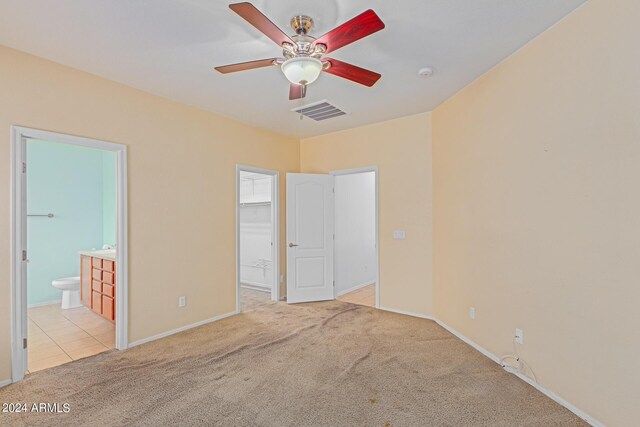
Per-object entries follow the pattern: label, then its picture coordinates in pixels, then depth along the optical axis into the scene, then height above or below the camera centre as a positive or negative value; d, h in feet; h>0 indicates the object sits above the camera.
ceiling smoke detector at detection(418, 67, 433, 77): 9.25 +4.38
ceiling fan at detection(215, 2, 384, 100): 5.24 +3.32
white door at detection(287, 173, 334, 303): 15.83 -1.07
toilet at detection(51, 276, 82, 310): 14.37 -3.44
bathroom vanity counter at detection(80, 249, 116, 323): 12.05 -2.70
